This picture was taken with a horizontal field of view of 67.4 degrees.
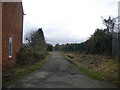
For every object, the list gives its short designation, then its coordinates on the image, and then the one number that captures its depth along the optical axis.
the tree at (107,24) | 13.27
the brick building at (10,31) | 6.83
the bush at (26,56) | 9.22
